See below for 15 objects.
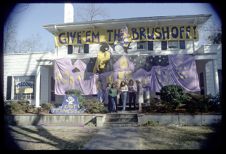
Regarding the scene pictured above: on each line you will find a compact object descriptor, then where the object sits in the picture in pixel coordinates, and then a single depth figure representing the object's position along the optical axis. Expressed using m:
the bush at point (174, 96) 11.81
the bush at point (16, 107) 13.36
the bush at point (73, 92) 15.05
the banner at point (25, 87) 17.83
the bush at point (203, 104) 11.40
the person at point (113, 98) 13.21
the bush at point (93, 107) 12.93
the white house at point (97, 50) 16.11
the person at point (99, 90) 15.69
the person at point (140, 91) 14.90
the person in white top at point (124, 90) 13.47
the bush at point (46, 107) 13.97
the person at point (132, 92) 14.11
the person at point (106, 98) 13.41
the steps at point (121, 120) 11.13
